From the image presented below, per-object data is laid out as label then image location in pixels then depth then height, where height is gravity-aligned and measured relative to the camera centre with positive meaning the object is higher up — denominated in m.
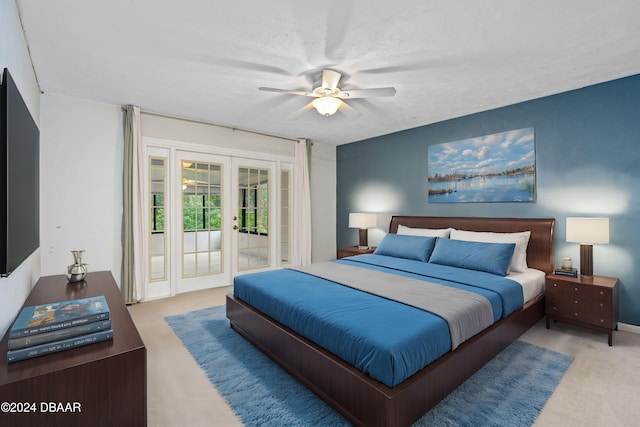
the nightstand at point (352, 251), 4.90 -0.63
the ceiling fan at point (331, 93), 2.67 +1.08
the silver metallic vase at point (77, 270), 2.64 -0.49
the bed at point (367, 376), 1.56 -0.98
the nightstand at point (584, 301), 2.67 -0.83
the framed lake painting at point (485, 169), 3.60 +0.56
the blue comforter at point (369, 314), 1.64 -0.68
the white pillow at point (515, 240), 3.29 -0.32
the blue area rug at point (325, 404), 1.78 -1.19
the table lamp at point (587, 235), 2.81 -0.22
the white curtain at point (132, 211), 3.73 +0.04
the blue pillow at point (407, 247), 3.82 -0.45
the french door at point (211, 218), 4.15 -0.07
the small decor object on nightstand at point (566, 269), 3.03 -0.58
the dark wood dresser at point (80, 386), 1.14 -0.69
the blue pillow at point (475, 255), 3.10 -0.46
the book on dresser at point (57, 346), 1.25 -0.58
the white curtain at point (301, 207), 5.41 +0.11
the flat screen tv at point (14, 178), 1.29 +0.18
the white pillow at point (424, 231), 4.05 -0.26
